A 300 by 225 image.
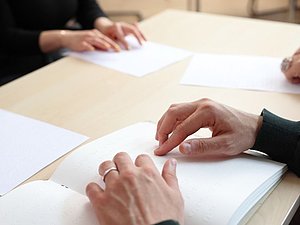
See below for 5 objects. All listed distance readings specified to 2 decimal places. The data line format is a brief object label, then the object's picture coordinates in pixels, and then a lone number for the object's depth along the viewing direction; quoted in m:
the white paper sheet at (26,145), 0.86
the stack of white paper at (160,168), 0.70
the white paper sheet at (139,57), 1.31
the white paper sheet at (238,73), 1.18
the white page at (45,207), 0.70
